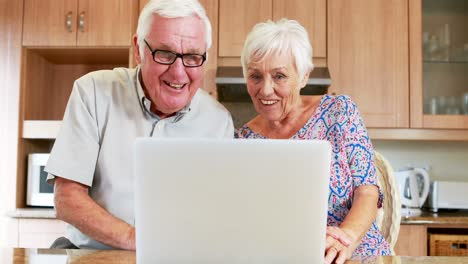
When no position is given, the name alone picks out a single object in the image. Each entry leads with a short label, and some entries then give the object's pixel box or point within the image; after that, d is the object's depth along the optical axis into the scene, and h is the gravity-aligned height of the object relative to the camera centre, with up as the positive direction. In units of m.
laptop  0.66 -0.07
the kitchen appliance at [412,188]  2.60 -0.20
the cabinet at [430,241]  2.34 -0.42
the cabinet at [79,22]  2.69 +0.63
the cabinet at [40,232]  2.57 -0.43
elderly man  1.26 +0.08
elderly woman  1.35 +0.08
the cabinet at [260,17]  2.70 +0.66
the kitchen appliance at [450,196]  2.62 -0.24
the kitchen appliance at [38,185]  2.67 -0.21
